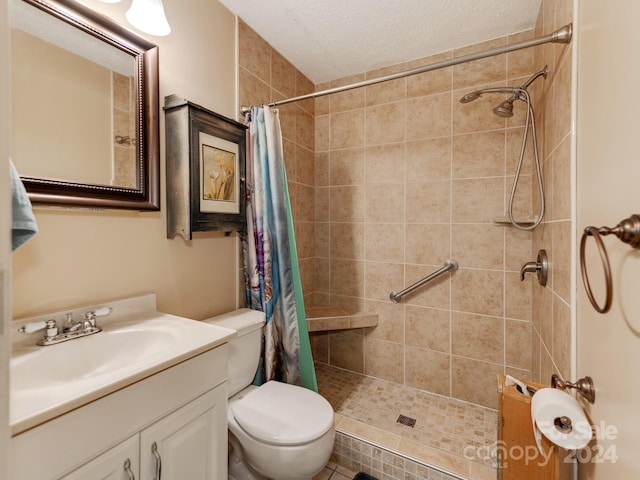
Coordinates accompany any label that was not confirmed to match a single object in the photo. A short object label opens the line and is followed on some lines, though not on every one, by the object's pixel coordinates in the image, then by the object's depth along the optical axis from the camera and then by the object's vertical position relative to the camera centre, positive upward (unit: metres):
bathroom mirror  0.89 +0.45
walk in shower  1.71 -0.06
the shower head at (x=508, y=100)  1.47 +0.72
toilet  1.10 -0.78
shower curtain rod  0.97 +0.75
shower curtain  1.55 -0.12
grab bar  1.90 -0.31
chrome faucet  0.86 -0.30
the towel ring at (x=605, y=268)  0.51 -0.07
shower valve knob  1.32 -0.17
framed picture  1.27 +0.31
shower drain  1.67 -1.12
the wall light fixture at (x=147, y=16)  1.07 +0.83
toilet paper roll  0.70 -0.48
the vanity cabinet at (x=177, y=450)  0.70 -0.61
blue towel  0.71 +0.05
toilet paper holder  0.73 -0.42
